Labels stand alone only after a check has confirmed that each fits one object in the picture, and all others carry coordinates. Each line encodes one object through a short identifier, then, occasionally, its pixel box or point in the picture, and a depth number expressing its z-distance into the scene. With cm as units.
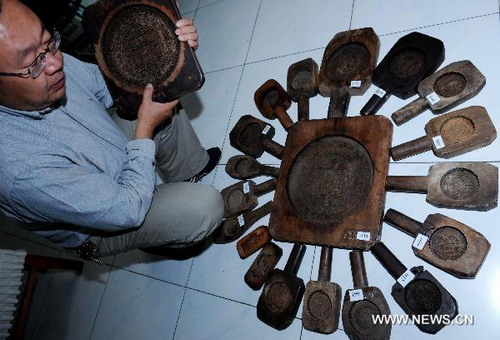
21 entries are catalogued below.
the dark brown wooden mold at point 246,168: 185
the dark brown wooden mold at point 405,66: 151
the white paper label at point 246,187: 189
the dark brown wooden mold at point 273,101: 192
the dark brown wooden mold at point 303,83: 184
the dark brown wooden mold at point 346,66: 167
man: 118
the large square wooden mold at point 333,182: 148
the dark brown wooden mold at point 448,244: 125
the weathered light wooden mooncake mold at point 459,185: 127
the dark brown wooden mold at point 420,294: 126
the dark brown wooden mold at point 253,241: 176
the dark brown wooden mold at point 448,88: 142
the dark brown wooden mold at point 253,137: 189
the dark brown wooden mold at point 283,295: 155
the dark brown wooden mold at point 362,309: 135
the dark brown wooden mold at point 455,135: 135
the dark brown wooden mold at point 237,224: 181
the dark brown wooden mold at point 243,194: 185
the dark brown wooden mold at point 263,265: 171
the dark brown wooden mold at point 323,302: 145
